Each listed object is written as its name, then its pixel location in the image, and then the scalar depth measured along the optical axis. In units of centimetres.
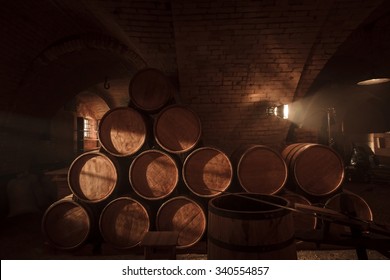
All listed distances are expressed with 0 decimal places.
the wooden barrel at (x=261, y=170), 330
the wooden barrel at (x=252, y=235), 164
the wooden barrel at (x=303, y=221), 337
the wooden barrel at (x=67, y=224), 328
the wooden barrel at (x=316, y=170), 333
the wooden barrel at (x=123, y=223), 326
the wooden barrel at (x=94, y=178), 327
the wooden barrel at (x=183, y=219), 325
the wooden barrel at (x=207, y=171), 324
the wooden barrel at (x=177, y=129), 333
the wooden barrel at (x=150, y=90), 350
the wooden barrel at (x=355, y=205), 329
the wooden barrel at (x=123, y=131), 330
